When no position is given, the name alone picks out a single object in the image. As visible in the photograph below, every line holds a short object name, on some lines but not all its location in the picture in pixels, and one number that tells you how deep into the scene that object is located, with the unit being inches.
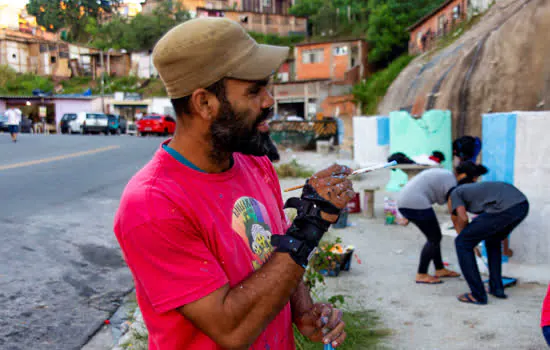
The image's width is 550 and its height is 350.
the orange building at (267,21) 2204.7
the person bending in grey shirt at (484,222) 200.1
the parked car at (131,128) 1350.9
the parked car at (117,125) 1290.6
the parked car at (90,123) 1250.9
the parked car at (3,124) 1269.7
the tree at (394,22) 1457.9
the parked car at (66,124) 1294.3
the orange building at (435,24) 959.0
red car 1198.3
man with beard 55.1
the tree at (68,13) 2881.4
